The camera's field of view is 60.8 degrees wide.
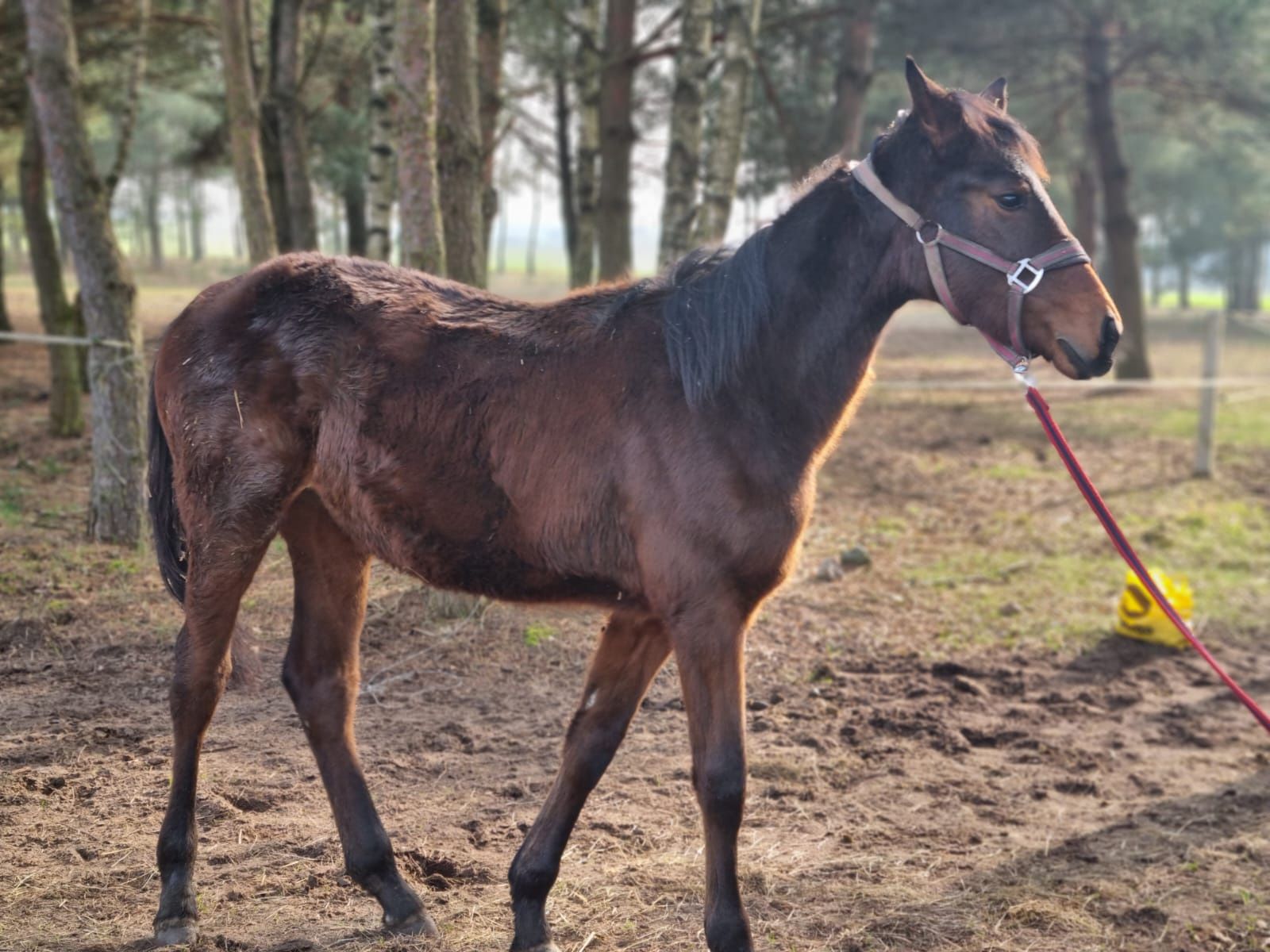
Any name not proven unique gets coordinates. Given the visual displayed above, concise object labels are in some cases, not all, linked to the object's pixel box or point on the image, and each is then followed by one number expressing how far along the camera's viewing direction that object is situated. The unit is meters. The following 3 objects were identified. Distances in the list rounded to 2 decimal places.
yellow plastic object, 6.36
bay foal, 2.97
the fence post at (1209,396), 10.44
